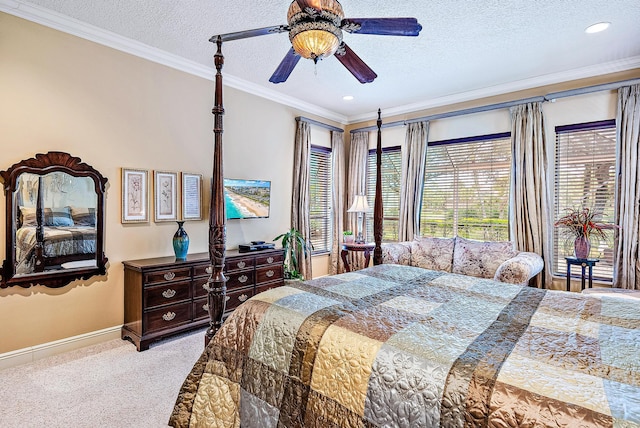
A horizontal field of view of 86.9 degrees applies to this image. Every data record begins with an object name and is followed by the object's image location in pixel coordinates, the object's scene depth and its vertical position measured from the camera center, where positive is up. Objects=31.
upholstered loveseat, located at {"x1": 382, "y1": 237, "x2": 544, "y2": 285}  3.41 -0.55
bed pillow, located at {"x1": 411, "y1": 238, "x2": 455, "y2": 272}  4.31 -0.56
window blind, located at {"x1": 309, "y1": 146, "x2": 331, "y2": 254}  5.53 +0.17
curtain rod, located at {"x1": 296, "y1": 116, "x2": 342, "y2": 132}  5.08 +1.36
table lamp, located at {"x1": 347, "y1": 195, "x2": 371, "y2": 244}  5.21 +0.06
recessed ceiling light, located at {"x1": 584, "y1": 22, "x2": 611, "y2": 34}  2.88 +1.62
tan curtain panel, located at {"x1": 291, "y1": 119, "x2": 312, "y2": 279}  5.06 +0.30
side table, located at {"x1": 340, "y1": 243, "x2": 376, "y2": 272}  4.96 -0.59
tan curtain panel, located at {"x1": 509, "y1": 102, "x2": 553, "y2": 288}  4.01 +0.29
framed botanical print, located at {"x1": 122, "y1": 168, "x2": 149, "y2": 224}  3.29 +0.10
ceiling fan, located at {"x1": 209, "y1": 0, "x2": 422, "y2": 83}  1.86 +1.07
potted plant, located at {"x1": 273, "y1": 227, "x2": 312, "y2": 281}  4.71 -0.58
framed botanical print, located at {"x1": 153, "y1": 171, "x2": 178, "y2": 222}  3.51 +0.12
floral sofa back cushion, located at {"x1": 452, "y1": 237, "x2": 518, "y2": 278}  3.93 -0.53
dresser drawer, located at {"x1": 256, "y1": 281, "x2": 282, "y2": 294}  4.03 -0.96
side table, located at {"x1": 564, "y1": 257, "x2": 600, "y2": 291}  3.53 -0.53
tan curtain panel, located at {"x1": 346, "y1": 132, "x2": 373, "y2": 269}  5.73 +0.67
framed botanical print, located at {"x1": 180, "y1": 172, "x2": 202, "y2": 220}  3.74 +0.12
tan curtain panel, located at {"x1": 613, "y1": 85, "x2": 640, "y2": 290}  3.51 +0.26
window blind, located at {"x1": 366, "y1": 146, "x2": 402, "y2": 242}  5.48 +0.42
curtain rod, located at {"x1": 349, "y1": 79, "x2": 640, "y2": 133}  3.64 +1.38
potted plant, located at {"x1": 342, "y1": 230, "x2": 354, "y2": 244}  5.22 -0.44
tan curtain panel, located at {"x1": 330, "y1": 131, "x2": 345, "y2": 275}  5.74 +0.09
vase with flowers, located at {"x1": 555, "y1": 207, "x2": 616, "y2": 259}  3.56 -0.15
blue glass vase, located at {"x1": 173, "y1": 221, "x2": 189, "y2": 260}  3.39 -0.37
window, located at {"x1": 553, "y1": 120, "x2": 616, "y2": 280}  3.74 +0.40
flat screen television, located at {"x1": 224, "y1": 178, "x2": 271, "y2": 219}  4.15 +0.13
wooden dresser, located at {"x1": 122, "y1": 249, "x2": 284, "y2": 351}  3.04 -0.85
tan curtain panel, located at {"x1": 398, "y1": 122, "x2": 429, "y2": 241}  5.00 +0.47
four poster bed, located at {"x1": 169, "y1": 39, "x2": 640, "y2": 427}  1.01 -0.52
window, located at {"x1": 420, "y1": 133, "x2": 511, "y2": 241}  4.48 +0.33
